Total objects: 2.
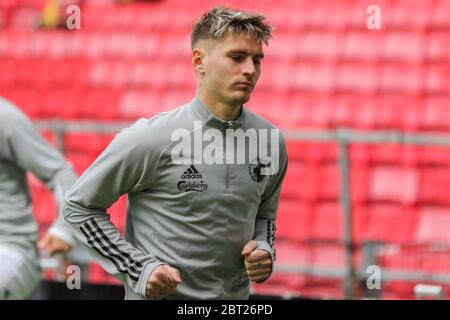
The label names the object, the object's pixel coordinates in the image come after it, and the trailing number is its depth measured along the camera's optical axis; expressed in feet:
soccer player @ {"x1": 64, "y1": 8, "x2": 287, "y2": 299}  19.42
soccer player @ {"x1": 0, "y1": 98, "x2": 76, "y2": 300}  25.41
